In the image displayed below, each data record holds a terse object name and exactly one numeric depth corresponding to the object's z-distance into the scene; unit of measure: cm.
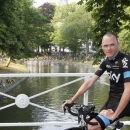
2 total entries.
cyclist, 318
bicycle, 313
